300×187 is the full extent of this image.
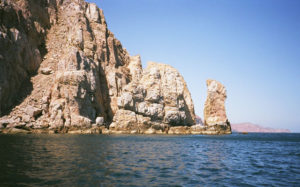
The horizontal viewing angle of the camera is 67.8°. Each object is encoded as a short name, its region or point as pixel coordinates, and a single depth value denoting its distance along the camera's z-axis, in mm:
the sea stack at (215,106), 92938
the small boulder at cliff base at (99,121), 66250
